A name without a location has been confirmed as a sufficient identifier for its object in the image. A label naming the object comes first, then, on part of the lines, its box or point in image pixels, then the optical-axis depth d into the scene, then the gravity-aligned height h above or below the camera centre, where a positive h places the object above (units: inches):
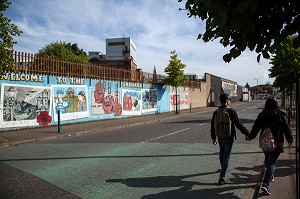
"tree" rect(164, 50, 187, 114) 1072.8 +102.9
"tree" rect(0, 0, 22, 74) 397.5 +83.3
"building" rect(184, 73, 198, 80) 1936.3 +147.4
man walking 213.8 -23.2
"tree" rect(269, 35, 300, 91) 621.6 +69.3
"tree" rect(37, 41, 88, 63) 1927.9 +329.6
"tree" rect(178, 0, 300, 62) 99.5 +28.5
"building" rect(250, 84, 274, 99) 4547.7 +107.1
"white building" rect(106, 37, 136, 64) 3116.9 +563.3
